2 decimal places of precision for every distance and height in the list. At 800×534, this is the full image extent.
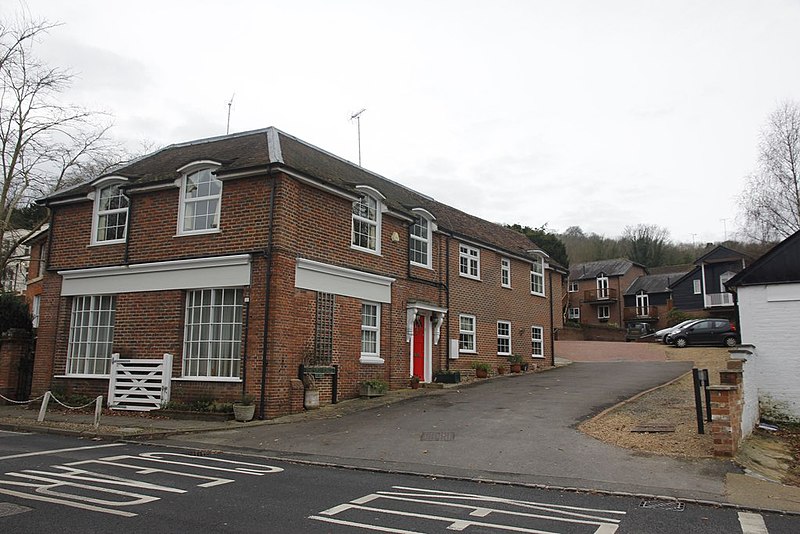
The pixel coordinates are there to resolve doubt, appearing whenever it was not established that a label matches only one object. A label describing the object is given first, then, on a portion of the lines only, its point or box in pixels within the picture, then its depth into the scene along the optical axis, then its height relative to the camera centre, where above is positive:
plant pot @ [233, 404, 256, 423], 13.51 -1.19
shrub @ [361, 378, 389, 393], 16.75 -0.69
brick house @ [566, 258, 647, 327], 59.19 +7.17
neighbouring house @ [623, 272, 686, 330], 55.78 +6.04
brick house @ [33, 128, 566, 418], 14.70 +2.24
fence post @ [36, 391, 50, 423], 13.49 -1.15
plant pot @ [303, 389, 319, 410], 14.89 -1.00
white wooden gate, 15.04 -0.65
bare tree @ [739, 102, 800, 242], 31.53 +8.47
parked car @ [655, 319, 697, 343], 38.02 +1.99
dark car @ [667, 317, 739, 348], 32.72 +1.67
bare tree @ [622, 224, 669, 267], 73.31 +13.94
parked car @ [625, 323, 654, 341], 45.75 +2.33
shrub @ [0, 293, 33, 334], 20.03 +1.40
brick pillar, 9.63 -0.89
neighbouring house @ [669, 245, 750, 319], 47.12 +6.66
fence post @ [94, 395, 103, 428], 12.26 -1.04
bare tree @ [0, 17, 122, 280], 25.21 +8.35
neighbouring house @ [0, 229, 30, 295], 36.11 +5.61
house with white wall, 15.23 +1.14
